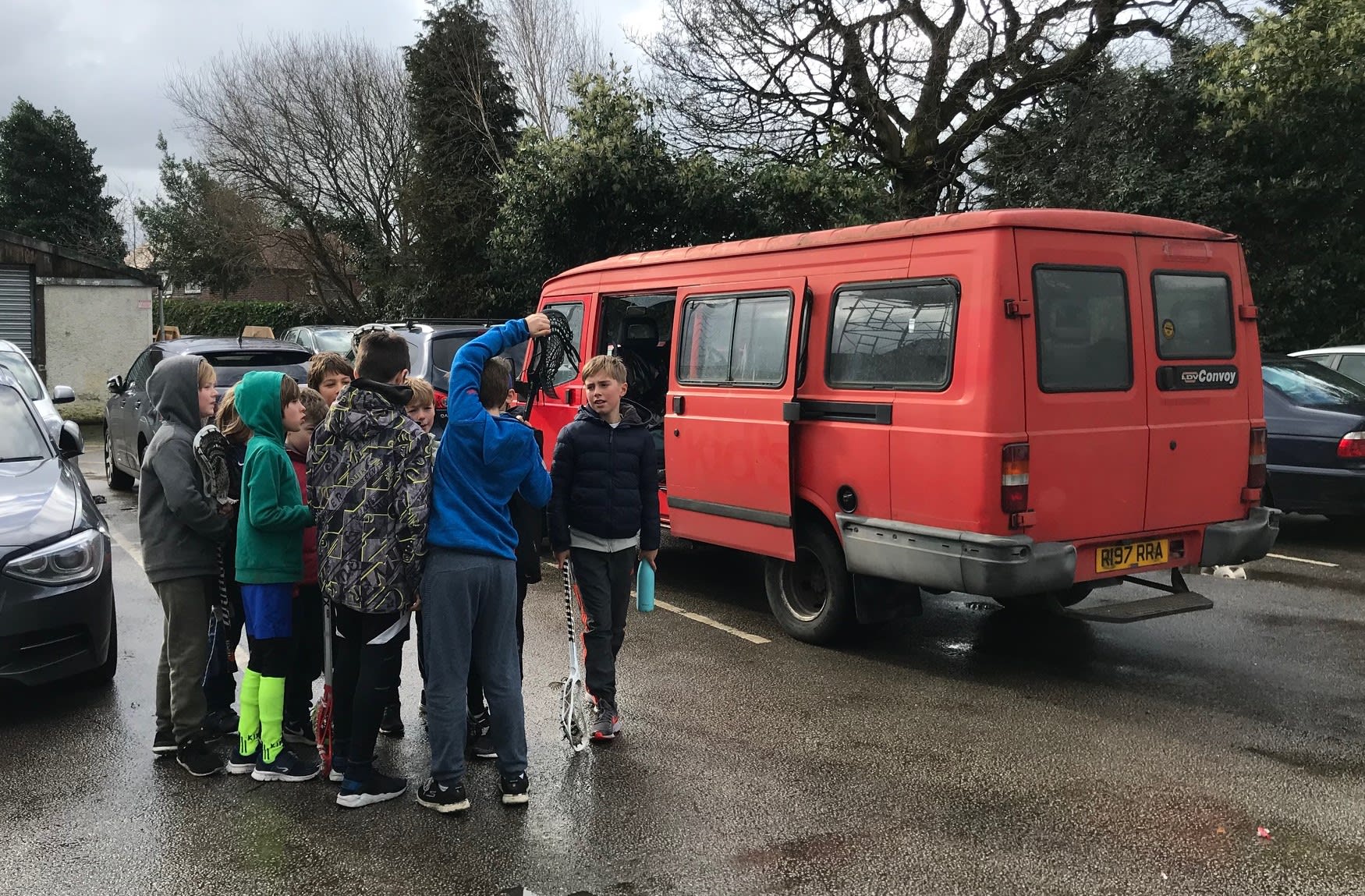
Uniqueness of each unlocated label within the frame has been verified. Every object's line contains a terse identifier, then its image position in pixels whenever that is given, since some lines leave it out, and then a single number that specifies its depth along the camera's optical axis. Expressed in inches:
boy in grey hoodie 173.9
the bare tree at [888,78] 758.5
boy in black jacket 187.3
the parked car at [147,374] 417.4
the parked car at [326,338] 587.2
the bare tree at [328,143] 1149.1
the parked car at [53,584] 190.1
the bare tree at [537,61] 1010.1
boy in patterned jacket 156.2
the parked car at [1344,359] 403.2
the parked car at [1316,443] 346.9
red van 205.2
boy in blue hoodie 158.7
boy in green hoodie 164.6
